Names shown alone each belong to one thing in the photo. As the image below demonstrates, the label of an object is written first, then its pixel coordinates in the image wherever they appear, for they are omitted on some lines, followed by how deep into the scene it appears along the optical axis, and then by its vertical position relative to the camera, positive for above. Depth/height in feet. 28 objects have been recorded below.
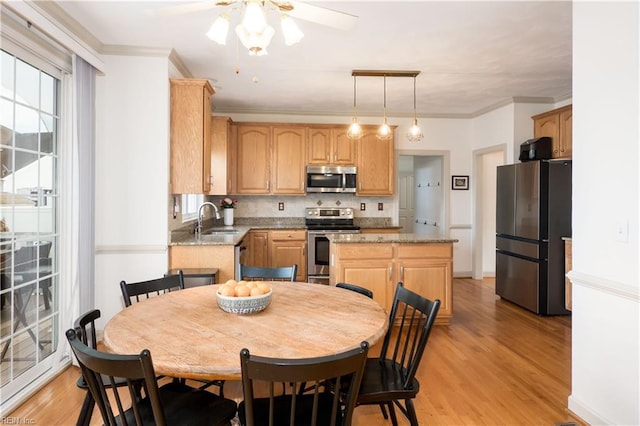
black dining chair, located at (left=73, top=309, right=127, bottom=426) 5.31 -2.49
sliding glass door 7.54 -0.25
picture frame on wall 20.01 +1.50
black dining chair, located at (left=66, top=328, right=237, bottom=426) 3.78 -2.19
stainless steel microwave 18.58 +1.53
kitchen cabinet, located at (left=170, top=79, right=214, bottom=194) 11.48 +2.27
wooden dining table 4.28 -1.60
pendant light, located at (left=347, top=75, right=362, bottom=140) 12.92 +2.71
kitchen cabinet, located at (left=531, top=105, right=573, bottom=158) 14.17 +3.19
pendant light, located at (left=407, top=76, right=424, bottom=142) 12.53 +2.53
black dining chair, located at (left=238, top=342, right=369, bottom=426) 3.65 -1.56
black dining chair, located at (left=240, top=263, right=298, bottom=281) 8.86 -1.44
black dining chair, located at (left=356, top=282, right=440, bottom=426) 5.52 -2.59
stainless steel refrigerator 13.47 -0.71
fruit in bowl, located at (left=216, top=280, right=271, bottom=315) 5.74 -1.32
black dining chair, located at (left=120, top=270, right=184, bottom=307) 7.07 -1.49
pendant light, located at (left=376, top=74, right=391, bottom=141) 12.60 +2.80
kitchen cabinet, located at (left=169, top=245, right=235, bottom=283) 11.28 -1.43
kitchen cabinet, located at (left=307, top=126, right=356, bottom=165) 18.67 +3.14
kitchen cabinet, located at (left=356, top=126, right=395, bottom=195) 18.92 +2.29
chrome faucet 14.23 -0.60
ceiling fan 5.72 +3.10
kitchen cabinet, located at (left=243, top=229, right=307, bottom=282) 17.61 -1.75
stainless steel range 17.74 -0.94
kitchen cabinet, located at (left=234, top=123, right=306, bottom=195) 18.42 +2.48
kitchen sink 15.28 -0.86
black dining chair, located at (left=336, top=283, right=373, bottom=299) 7.40 -1.57
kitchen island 12.10 -1.74
